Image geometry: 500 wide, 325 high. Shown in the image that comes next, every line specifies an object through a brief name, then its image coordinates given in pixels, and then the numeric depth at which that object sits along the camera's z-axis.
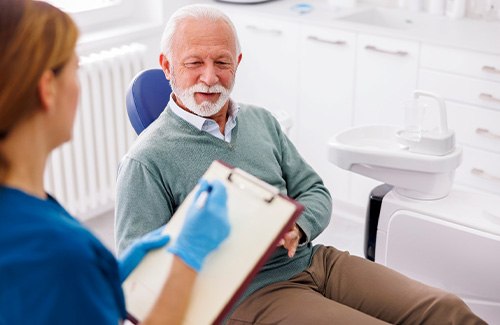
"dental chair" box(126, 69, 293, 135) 2.12
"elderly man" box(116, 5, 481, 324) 1.79
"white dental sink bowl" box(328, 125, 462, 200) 2.26
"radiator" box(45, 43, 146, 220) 3.23
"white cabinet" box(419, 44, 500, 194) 2.97
